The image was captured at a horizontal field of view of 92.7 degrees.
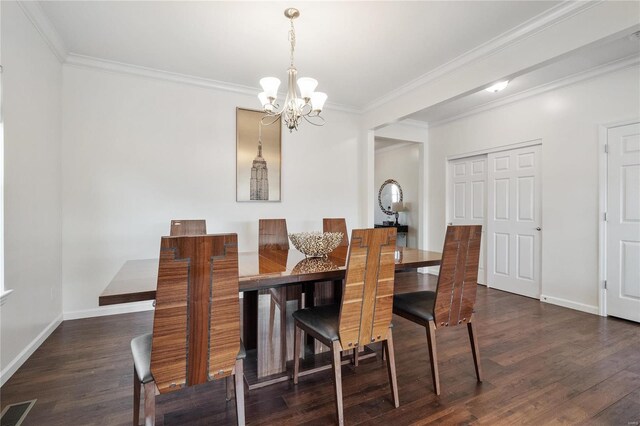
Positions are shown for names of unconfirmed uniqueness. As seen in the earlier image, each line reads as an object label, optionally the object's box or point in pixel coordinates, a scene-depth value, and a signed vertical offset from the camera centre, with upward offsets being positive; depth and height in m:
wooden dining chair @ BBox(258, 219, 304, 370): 2.00 -0.62
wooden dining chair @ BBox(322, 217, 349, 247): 3.23 -0.16
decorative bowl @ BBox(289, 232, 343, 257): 2.06 -0.22
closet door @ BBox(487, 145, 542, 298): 3.80 -0.15
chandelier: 2.22 +0.86
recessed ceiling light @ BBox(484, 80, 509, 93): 3.36 +1.39
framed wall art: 3.76 +0.67
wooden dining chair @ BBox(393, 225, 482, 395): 1.84 -0.53
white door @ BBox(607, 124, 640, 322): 2.93 -0.13
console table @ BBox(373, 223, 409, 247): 5.75 -0.45
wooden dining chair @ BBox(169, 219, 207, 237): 2.60 -0.14
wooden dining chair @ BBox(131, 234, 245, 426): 1.16 -0.42
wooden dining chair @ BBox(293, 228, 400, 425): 1.55 -0.50
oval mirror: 6.09 +0.32
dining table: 1.37 -0.34
